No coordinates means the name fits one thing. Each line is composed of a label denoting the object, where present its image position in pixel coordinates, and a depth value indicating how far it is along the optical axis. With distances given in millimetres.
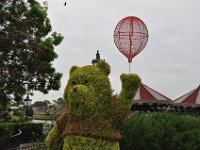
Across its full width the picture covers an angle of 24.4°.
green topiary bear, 7719
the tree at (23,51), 20062
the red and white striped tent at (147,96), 16547
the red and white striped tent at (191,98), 18062
